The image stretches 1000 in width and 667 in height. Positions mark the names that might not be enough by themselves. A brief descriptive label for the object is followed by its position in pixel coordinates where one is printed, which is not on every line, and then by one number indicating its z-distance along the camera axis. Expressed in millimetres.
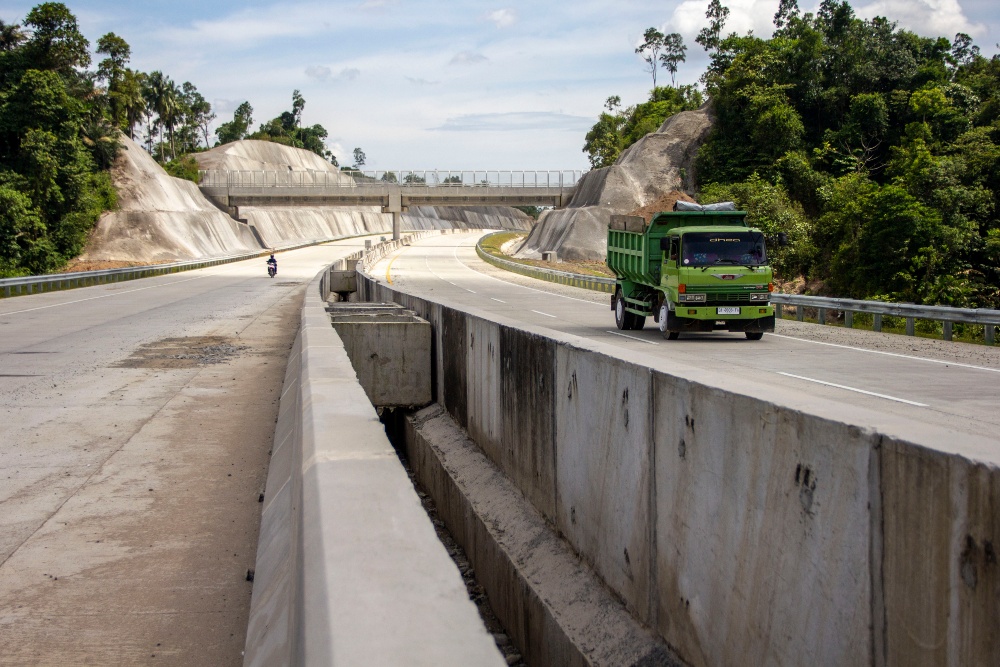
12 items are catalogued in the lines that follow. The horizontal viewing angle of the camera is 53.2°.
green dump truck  20906
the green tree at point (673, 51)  164375
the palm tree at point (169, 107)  151625
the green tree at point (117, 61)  110938
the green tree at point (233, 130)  188250
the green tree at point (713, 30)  132000
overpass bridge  104312
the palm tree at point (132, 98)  118138
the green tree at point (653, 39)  165125
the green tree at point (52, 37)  79562
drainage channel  7059
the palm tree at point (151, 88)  148500
